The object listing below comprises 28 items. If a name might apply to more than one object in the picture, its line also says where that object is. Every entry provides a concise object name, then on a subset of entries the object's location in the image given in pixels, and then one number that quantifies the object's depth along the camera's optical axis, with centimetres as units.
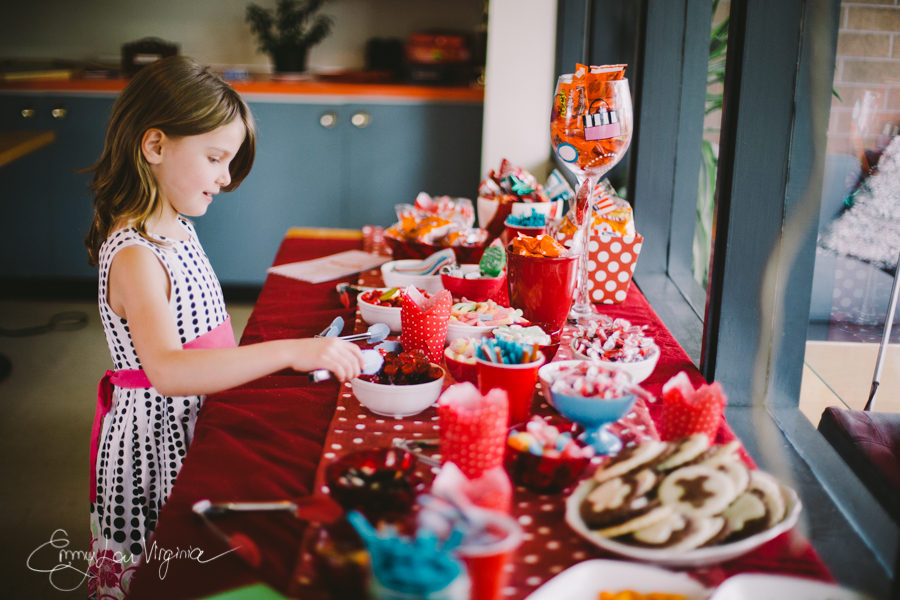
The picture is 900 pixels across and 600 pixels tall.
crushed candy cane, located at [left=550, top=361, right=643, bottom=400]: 92
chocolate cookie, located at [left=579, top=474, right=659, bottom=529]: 70
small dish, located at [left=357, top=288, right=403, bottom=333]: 134
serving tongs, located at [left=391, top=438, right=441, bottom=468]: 89
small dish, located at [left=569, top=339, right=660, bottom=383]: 108
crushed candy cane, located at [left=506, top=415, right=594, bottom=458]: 79
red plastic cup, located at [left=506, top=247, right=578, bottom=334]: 127
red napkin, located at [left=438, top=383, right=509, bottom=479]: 79
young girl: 121
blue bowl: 87
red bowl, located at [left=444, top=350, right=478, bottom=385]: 104
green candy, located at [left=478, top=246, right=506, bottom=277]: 146
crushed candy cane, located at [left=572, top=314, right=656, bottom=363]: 112
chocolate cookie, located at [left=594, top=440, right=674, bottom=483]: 73
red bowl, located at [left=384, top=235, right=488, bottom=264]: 169
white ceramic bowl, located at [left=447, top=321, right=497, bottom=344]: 122
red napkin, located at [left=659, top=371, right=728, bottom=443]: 87
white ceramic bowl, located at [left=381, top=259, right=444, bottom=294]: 155
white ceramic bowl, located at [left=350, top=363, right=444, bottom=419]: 98
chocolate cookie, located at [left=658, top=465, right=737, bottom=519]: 68
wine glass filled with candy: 130
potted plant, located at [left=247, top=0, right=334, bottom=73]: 396
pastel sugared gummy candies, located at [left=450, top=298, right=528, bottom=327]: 124
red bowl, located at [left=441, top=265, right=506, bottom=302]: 144
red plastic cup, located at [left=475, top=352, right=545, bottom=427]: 95
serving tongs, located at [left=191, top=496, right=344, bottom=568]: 73
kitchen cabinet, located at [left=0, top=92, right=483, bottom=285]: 365
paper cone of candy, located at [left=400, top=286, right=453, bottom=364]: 115
